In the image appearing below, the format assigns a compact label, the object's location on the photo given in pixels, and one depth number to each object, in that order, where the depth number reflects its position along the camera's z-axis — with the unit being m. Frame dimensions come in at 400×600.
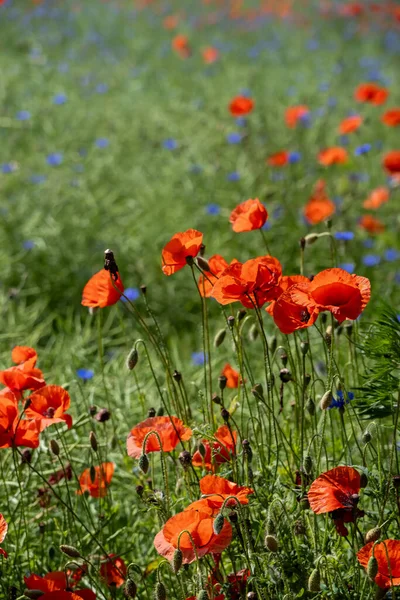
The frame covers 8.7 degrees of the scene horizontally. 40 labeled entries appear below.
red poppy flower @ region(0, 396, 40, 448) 2.84
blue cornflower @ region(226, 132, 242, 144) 5.80
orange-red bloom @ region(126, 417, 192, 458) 2.88
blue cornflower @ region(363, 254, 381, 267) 4.42
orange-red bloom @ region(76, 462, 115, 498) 3.05
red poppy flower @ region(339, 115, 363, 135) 4.76
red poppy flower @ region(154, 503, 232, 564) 2.71
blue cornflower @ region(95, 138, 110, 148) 6.01
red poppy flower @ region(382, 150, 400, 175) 4.35
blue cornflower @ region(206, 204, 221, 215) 4.82
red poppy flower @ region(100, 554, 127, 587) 2.97
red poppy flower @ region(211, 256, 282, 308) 2.81
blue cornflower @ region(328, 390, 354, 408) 2.96
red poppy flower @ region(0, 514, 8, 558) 2.74
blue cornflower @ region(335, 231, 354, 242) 3.50
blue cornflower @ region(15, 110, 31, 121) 6.00
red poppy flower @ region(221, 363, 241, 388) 3.11
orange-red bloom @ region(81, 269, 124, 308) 2.91
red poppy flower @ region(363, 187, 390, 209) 4.86
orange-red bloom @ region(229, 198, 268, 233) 2.97
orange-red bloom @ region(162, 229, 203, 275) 2.87
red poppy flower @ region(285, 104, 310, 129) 5.55
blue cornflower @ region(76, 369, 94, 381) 3.37
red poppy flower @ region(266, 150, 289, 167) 5.09
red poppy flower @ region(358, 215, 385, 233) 4.93
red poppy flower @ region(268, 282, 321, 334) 2.79
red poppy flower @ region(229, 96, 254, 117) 5.17
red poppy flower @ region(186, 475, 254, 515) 2.75
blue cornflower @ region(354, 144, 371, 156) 4.69
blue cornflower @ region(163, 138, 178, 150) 5.79
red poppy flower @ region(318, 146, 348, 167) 4.57
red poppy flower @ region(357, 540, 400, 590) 2.72
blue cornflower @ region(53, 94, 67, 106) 6.62
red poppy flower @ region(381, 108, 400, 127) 5.04
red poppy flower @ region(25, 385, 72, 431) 2.89
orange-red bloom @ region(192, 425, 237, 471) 2.91
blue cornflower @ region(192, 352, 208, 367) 3.58
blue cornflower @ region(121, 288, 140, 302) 3.86
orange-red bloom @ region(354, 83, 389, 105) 5.13
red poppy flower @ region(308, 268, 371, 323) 2.76
